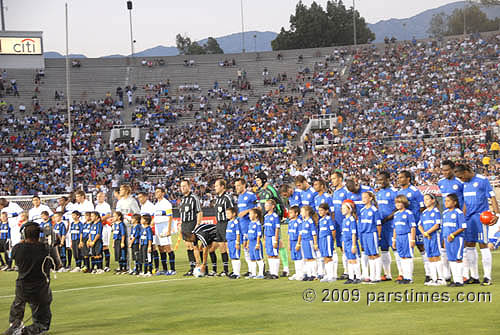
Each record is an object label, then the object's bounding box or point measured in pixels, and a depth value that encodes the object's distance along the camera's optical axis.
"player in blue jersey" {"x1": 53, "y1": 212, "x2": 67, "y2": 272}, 19.88
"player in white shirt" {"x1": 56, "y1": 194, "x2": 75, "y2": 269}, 19.83
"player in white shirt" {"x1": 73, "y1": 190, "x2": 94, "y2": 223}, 19.70
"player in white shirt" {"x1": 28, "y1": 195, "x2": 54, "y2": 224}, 20.53
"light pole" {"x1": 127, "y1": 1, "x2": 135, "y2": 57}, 71.94
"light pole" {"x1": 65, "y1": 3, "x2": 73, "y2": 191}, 42.25
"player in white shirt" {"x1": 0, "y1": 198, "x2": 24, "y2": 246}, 21.53
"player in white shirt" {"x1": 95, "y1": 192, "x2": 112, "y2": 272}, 19.04
